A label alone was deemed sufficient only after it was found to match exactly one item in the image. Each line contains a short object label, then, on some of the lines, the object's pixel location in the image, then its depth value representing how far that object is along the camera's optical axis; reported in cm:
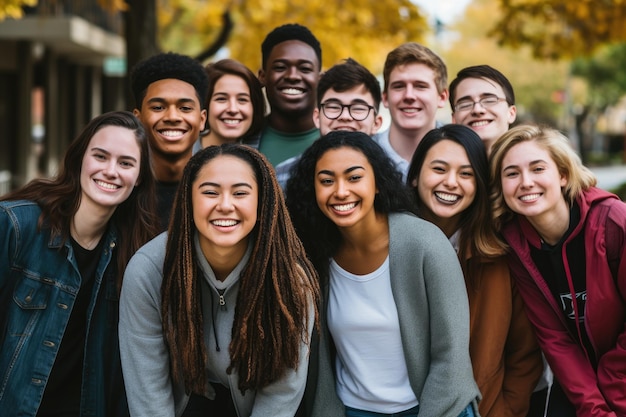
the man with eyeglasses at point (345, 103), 461
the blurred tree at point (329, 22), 1057
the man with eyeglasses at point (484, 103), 450
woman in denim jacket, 348
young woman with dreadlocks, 336
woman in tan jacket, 369
